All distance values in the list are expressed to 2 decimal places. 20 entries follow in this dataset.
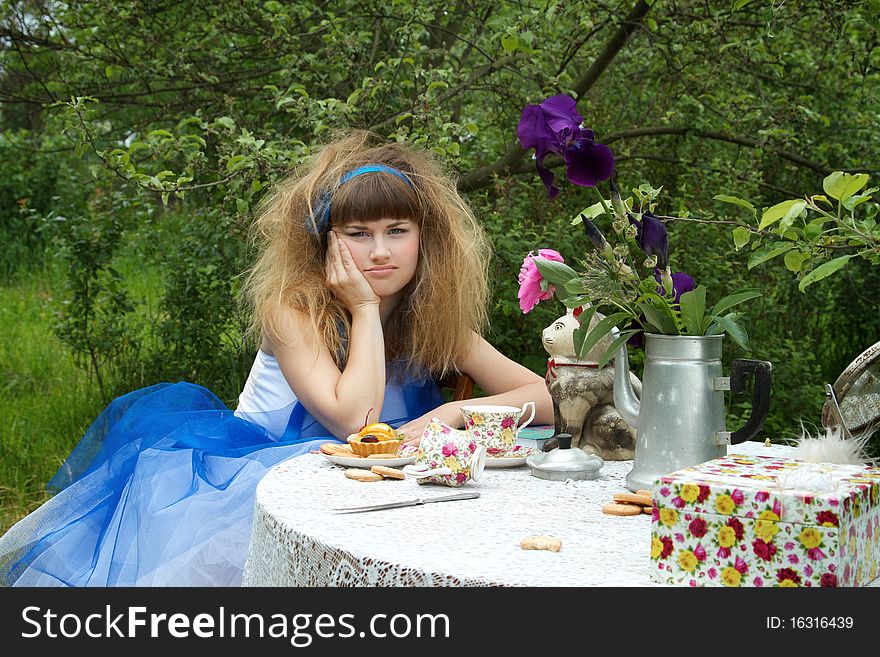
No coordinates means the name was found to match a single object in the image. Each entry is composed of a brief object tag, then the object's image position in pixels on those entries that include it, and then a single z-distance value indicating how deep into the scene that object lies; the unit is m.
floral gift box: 1.22
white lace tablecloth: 1.34
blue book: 2.29
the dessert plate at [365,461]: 1.96
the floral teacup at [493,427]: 1.97
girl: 2.01
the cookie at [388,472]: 1.88
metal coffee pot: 1.66
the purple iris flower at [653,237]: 1.67
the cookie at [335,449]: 2.01
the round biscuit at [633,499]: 1.65
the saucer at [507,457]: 1.97
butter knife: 1.61
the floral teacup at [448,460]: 1.80
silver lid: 1.87
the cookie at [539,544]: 1.42
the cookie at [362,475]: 1.87
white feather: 1.54
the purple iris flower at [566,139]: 1.61
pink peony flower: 1.91
